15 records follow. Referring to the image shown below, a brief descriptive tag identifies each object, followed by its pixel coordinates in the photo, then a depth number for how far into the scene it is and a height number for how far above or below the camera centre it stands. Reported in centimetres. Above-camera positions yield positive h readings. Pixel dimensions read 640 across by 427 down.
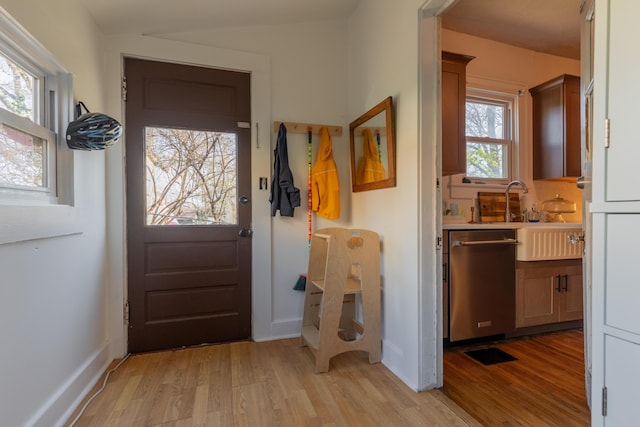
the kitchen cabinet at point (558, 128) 291 +76
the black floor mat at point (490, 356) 223 -107
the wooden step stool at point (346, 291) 207 -55
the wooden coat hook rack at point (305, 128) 262 +69
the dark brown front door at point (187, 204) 234 +5
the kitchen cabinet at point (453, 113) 252 +77
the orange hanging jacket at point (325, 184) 264 +21
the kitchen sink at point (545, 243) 246 -28
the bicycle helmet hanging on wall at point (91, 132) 166 +41
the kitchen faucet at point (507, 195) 300 +13
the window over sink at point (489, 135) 306 +72
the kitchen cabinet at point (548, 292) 254 -69
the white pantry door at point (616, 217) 86 -3
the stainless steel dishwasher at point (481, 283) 233 -56
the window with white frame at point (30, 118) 138 +46
